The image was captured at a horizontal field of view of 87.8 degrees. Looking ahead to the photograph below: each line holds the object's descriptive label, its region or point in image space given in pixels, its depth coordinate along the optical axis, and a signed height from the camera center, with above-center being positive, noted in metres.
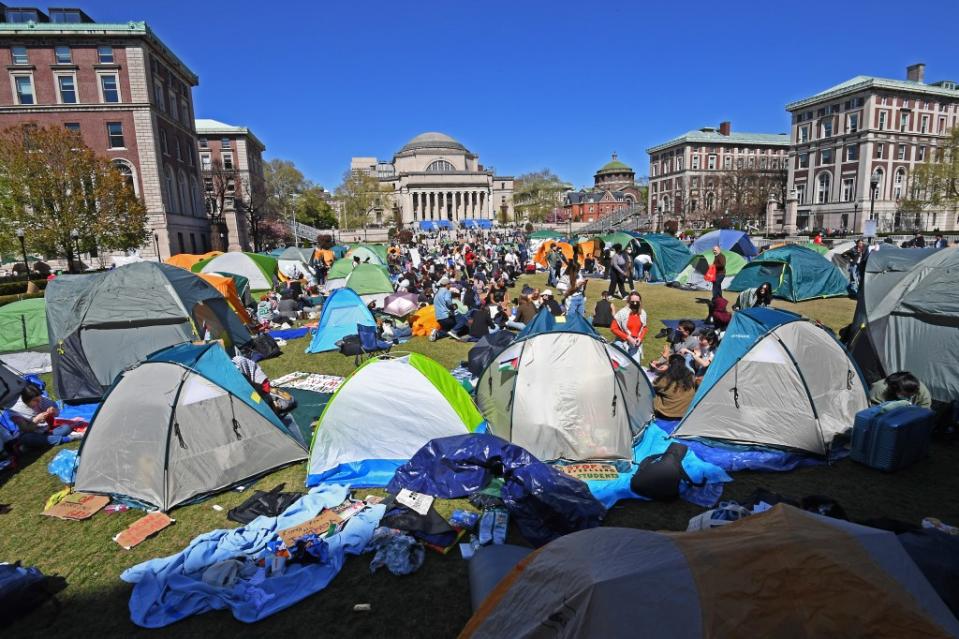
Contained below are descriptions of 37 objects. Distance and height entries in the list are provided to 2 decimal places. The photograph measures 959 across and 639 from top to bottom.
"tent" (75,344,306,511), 5.29 -1.90
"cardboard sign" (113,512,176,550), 4.68 -2.58
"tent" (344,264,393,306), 15.34 -0.96
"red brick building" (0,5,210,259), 31.73 +11.26
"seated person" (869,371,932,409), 6.03 -1.90
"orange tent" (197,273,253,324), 12.46 -0.85
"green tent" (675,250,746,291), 18.52 -1.08
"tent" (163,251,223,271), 19.33 -0.05
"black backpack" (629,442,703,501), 5.04 -2.39
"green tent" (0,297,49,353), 11.38 -1.40
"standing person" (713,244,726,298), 12.62 -0.85
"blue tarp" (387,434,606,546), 4.61 -2.35
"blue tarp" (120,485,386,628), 3.83 -2.61
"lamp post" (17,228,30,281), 22.34 +1.14
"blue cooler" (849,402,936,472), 5.45 -2.23
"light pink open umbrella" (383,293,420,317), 14.02 -1.52
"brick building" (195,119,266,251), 51.12 +10.24
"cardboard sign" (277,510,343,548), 4.58 -2.56
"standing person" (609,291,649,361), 9.28 -1.62
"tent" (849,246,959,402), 6.66 -1.28
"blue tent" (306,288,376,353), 11.37 -1.54
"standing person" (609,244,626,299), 15.96 -0.87
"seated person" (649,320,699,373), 8.58 -1.79
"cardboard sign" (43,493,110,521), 5.12 -2.54
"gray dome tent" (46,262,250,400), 8.45 -1.05
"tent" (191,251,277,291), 19.41 -0.40
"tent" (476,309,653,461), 5.84 -1.80
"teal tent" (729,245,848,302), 15.46 -1.20
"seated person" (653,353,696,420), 6.75 -2.03
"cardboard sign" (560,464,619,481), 5.52 -2.53
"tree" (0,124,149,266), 22.41 +3.15
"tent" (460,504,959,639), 1.88 -1.39
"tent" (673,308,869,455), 5.92 -1.84
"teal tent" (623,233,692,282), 20.75 -0.64
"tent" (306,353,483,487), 5.86 -1.94
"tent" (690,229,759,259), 22.12 -0.15
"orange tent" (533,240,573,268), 24.70 -0.23
